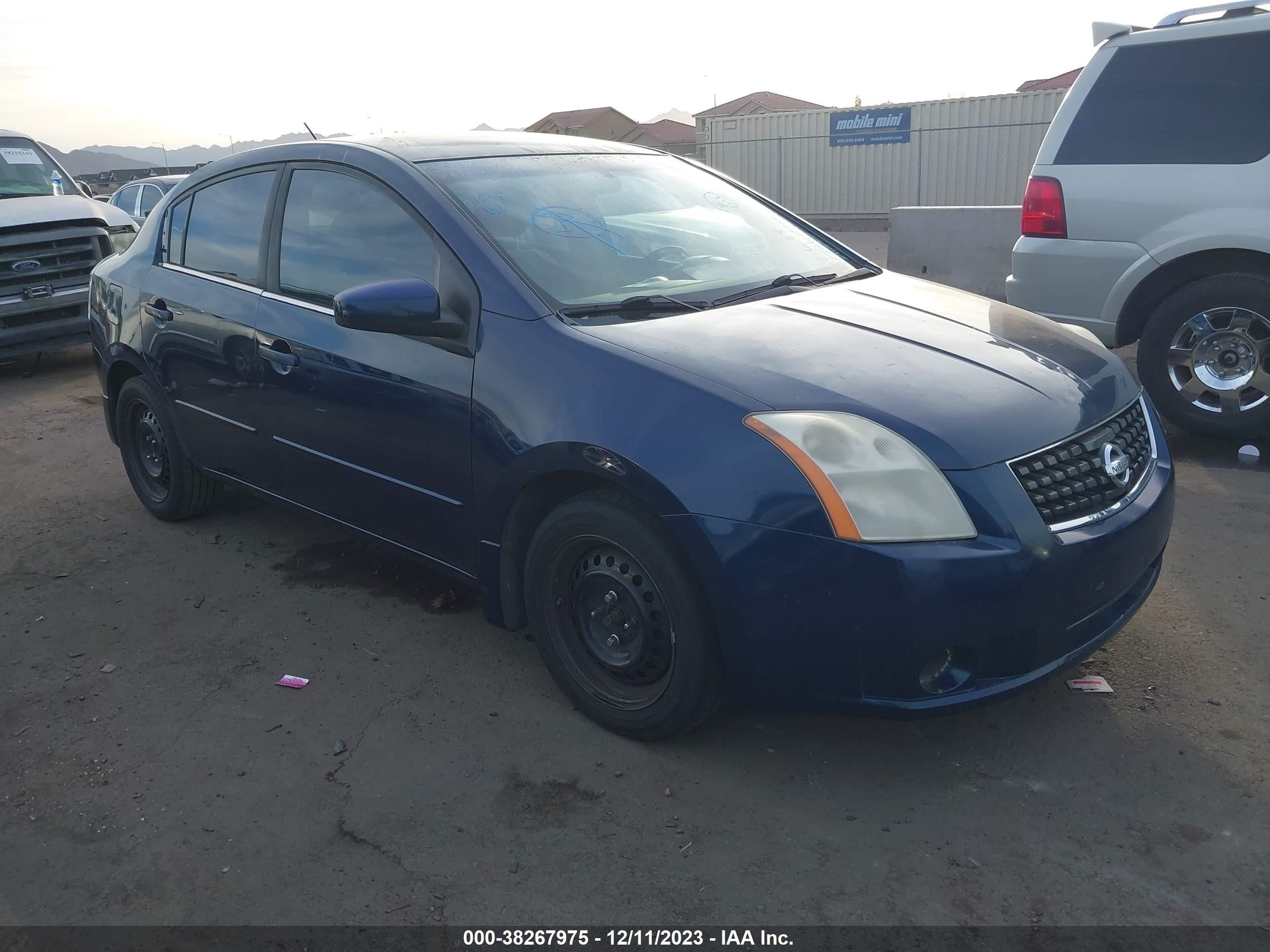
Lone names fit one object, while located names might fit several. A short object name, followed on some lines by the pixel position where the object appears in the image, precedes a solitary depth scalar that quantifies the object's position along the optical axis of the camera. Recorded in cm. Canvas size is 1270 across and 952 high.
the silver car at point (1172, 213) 554
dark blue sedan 265
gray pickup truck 941
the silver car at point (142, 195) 1692
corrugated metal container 2533
